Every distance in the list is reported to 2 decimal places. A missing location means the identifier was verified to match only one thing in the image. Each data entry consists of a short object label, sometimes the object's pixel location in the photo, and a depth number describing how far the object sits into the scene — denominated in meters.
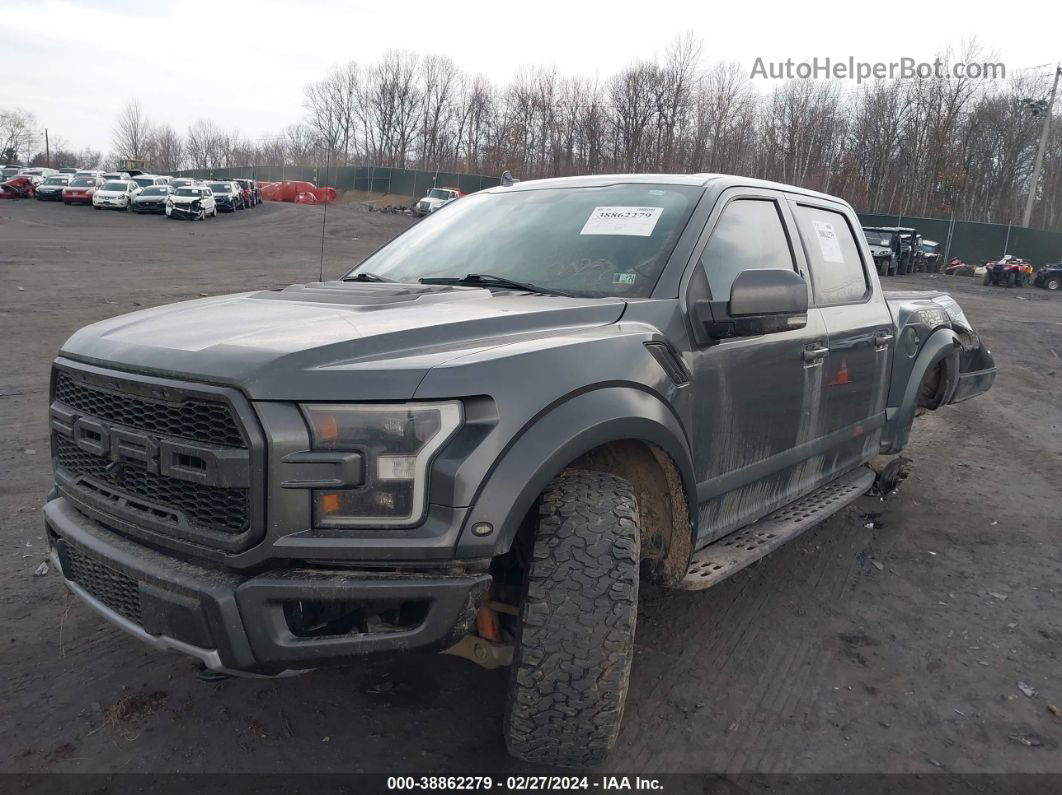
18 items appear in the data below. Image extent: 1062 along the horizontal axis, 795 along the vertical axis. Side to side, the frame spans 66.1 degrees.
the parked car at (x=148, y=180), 41.19
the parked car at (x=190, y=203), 35.19
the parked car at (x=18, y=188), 41.72
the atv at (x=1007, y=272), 31.38
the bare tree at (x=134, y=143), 120.62
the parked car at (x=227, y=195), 40.50
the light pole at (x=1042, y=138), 42.03
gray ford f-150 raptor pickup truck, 2.05
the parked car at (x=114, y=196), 36.66
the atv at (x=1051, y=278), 31.19
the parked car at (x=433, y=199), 43.04
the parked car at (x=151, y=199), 35.69
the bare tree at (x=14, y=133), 110.25
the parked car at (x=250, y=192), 45.81
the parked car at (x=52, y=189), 40.59
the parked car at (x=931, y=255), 36.91
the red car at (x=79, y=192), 39.22
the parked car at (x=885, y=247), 30.11
